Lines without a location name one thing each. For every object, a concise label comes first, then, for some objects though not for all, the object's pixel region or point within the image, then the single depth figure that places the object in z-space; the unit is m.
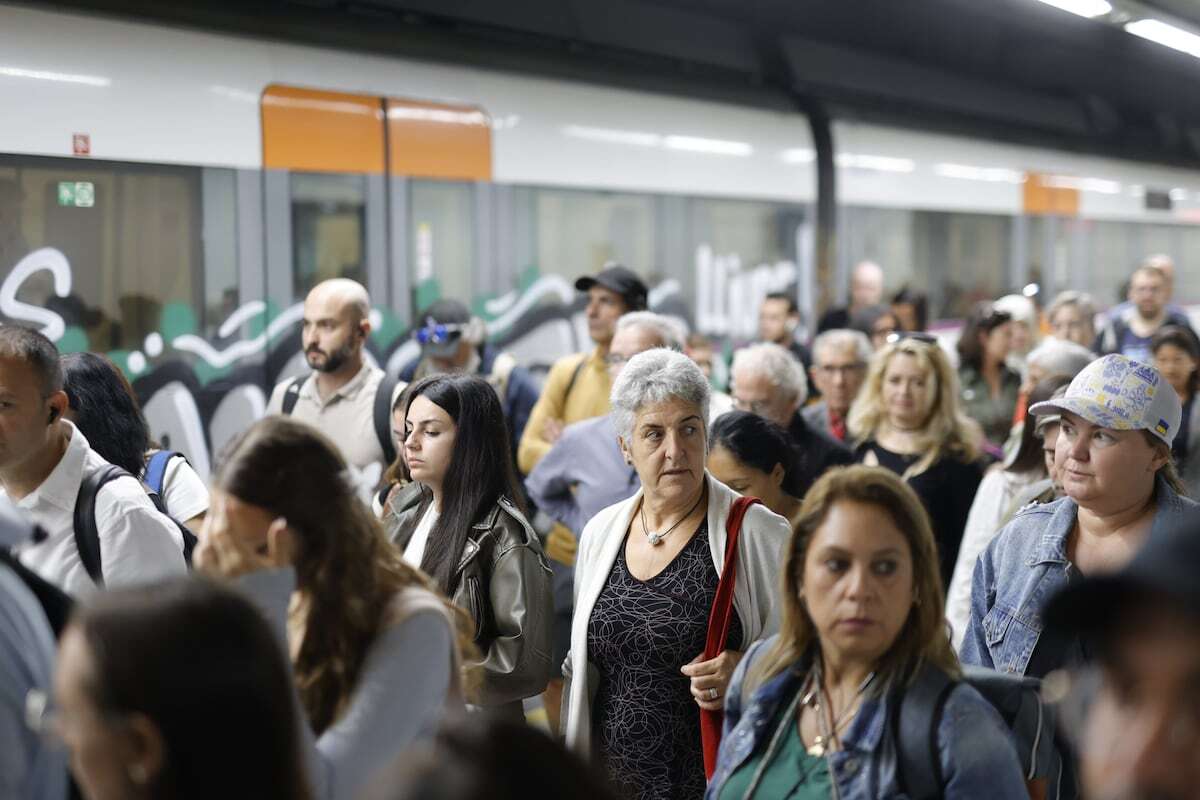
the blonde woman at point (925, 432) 4.94
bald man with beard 5.21
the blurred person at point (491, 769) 1.31
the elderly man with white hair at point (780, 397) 5.03
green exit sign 5.38
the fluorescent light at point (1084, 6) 8.65
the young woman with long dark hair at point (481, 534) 3.24
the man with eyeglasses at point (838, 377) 6.18
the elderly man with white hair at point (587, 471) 4.53
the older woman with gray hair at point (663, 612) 3.21
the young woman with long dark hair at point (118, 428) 3.75
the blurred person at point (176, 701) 1.52
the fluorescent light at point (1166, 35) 10.01
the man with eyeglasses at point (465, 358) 6.48
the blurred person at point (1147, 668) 1.28
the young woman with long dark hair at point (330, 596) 2.19
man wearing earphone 3.12
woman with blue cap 3.18
